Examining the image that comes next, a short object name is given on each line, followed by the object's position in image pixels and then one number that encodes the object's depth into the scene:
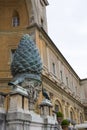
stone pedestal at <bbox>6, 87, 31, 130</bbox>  5.28
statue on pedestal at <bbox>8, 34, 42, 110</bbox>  6.73
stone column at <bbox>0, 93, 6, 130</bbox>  5.29
